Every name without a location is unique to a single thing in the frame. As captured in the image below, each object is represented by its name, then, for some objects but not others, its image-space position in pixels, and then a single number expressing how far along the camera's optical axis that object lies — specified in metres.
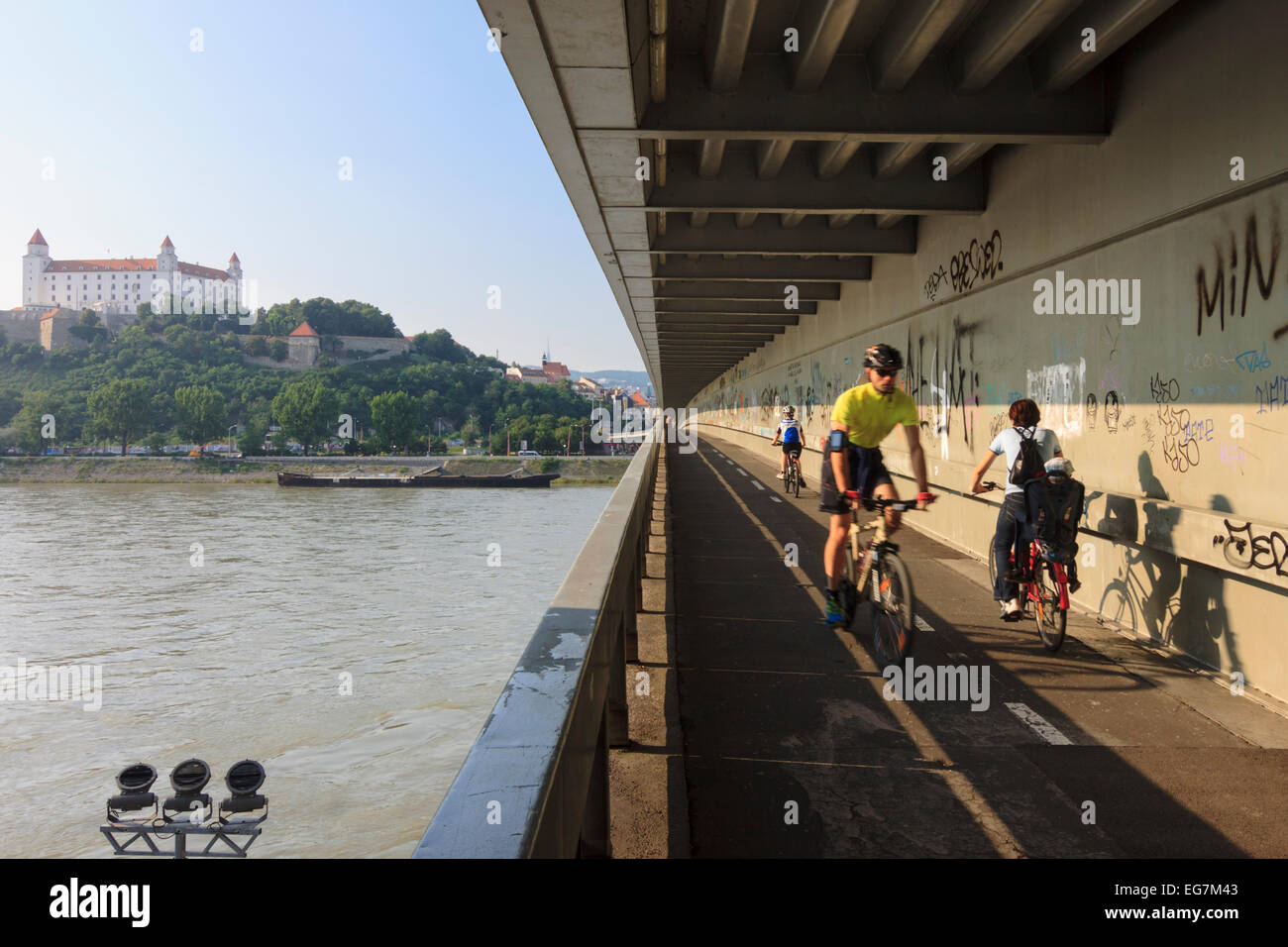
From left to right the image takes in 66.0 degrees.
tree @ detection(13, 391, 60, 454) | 126.69
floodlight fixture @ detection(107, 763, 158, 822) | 15.26
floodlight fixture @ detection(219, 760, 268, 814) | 15.68
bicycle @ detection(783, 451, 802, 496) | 18.28
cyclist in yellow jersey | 5.91
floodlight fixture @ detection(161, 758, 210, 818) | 15.33
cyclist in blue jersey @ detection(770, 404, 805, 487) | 17.92
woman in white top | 6.59
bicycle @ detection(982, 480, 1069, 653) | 6.34
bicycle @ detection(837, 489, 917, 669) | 5.76
